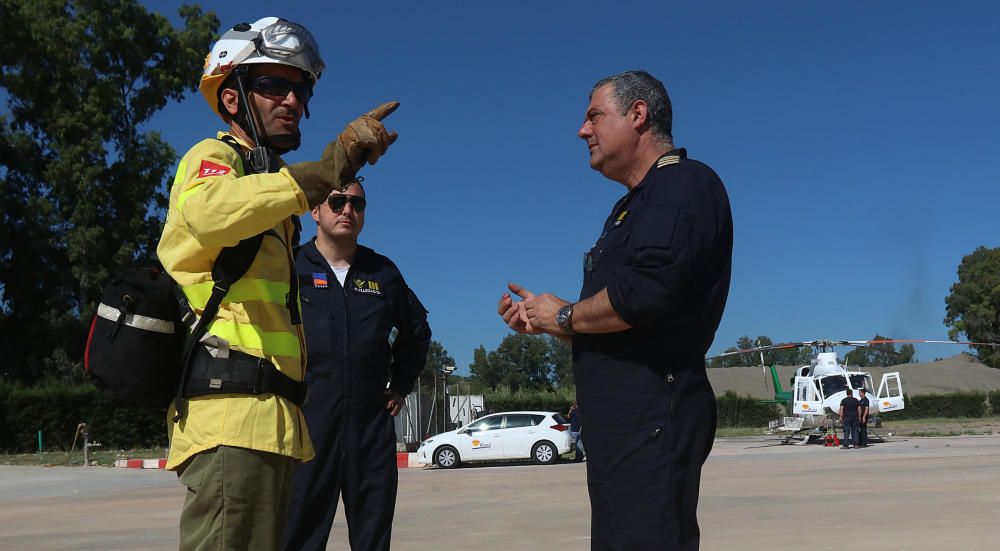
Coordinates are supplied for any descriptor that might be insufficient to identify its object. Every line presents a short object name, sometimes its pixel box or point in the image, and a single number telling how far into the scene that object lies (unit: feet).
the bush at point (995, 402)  177.27
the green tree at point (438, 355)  400.18
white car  70.13
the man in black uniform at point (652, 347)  8.72
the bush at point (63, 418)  96.02
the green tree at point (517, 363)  386.11
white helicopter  97.58
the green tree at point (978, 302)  250.98
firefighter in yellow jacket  7.69
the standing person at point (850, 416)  81.82
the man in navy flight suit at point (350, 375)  13.17
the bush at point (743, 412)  162.81
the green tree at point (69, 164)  112.16
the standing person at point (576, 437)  71.92
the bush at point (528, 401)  146.10
